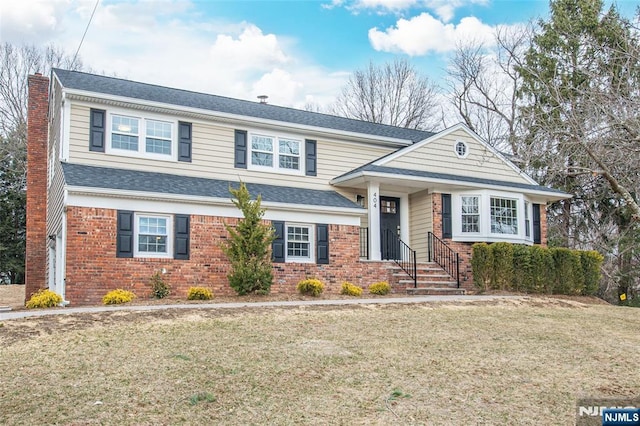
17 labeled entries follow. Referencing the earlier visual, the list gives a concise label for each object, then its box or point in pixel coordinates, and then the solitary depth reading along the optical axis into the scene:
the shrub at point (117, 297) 13.46
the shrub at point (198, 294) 14.18
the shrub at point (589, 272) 18.72
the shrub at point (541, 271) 17.77
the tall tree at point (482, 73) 30.69
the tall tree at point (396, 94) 37.47
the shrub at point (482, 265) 17.88
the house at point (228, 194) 14.94
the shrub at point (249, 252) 14.66
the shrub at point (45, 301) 12.92
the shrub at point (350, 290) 16.11
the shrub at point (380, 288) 16.70
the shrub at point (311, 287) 15.21
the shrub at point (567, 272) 18.20
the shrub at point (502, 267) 17.67
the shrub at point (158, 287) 14.85
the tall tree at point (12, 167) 28.58
